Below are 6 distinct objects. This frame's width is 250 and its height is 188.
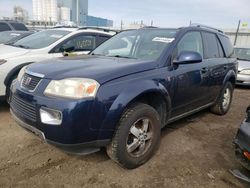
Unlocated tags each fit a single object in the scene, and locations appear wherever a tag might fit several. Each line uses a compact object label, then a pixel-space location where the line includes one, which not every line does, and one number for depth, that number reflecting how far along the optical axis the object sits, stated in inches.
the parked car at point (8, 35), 226.7
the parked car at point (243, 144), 73.5
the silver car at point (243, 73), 244.3
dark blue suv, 71.2
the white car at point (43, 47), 128.4
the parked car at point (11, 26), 309.6
